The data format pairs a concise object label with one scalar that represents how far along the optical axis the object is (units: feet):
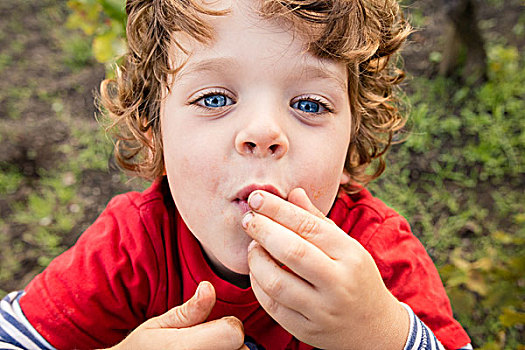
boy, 0.94
